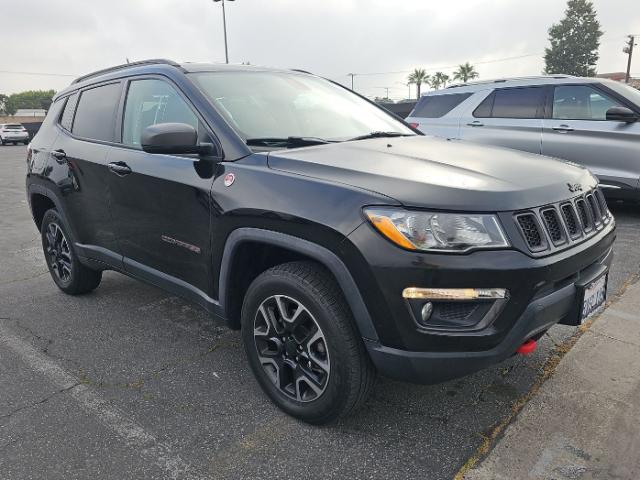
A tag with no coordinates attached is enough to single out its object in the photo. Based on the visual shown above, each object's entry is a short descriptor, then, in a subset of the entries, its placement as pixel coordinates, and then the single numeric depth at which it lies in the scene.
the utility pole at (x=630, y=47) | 54.20
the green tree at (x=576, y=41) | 64.06
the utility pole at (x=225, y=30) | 29.18
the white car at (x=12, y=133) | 35.22
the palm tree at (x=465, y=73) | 83.94
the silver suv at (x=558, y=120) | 5.99
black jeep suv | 1.96
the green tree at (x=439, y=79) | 89.81
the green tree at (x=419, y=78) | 96.25
